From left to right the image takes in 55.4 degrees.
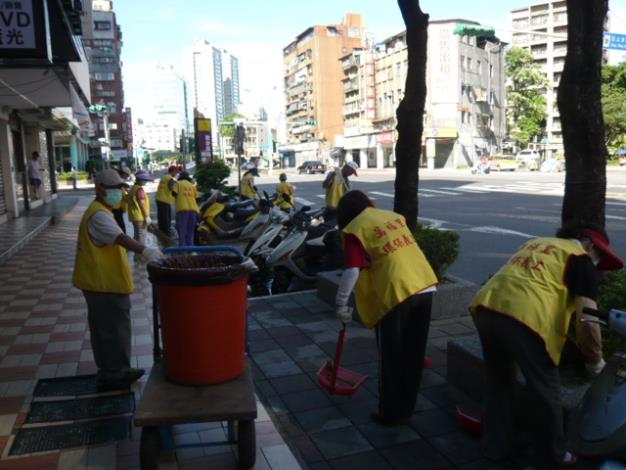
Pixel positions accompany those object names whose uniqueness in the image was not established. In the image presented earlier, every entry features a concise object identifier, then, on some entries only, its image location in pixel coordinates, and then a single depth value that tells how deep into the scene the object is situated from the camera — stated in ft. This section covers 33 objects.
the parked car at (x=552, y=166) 142.72
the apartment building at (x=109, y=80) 305.32
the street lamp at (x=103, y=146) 140.07
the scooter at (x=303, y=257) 27.20
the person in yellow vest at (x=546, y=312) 9.86
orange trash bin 11.27
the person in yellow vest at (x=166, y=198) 43.55
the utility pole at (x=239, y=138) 66.23
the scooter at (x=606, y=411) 8.56
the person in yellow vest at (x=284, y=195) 44.50
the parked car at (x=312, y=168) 187.99
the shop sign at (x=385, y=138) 222.34
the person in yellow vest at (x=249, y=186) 51.10
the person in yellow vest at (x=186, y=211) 37.09
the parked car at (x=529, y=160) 154.30
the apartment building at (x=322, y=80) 327.06
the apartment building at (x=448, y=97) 194.59
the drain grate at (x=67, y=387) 15.35
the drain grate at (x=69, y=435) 12.57
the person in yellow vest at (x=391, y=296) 12.53
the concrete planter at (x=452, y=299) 21.03
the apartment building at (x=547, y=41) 277.85
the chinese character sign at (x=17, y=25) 19.89
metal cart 10.57
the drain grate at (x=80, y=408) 13.98
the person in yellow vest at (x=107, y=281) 14.52
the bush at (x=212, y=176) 70.49
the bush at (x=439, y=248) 21.71
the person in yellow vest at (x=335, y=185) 35.96
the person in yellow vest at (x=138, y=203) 37.09
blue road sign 58.49
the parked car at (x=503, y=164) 157.17
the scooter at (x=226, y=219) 40.73
